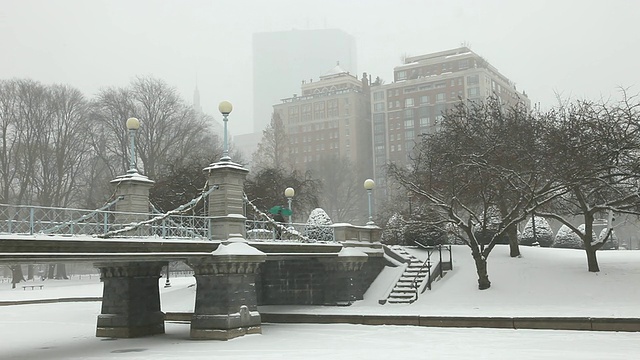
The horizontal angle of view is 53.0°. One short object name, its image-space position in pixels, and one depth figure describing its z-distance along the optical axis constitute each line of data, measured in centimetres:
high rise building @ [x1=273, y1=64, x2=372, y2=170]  11094
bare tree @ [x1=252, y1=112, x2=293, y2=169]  7681
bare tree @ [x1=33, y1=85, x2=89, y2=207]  5188
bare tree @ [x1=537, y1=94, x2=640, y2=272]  2625
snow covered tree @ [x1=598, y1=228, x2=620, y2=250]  4498
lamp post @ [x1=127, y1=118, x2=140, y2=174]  2045
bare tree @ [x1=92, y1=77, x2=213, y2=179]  5238
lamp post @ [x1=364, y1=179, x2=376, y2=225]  2906
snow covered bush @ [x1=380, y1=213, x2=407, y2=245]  3550
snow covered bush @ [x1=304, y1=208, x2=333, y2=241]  2904
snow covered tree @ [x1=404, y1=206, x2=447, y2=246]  3256
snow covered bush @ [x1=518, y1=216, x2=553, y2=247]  3719
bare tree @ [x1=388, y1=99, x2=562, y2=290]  2716
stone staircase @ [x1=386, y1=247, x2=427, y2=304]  2720
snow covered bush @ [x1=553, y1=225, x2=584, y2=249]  3778
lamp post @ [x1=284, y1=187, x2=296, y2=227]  2817
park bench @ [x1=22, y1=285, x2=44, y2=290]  4692
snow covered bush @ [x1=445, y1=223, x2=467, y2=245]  3546
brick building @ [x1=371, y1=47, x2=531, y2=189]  10144
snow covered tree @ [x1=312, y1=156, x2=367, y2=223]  7706
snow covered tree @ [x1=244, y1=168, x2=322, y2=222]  4344
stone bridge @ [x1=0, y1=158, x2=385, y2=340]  1870
